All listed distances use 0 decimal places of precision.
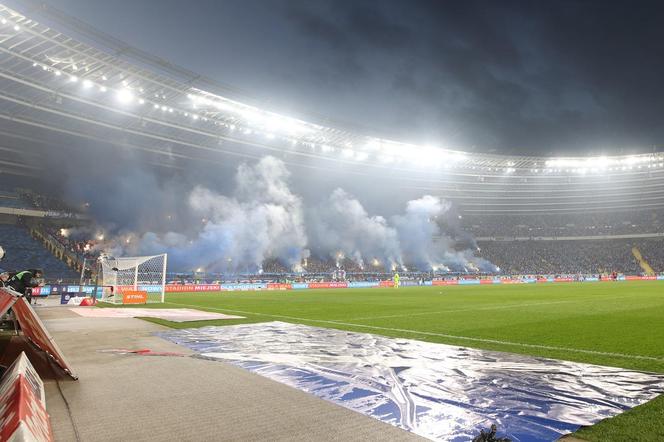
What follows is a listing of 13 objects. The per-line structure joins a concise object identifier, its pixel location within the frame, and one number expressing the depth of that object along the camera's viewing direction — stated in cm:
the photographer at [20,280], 770
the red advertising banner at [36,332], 450
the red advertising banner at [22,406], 229
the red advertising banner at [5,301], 374
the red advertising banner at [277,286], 3919
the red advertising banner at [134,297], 2109
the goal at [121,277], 2178
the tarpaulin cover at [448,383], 382
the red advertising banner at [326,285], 4312
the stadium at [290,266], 411
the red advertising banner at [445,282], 5015
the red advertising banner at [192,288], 3406
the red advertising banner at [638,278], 5712
